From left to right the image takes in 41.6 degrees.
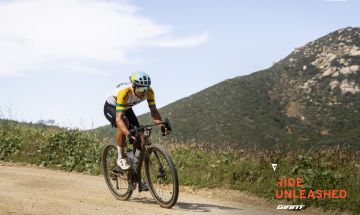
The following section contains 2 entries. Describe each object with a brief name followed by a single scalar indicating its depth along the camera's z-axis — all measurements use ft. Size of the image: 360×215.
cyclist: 27.73
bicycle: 26.96
